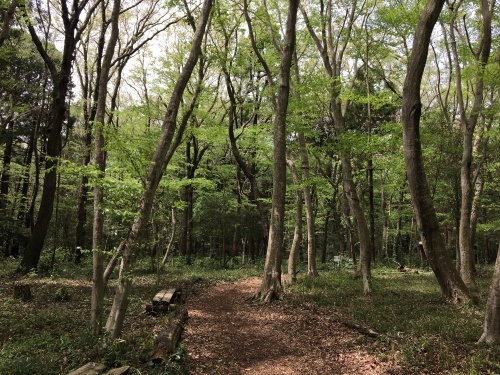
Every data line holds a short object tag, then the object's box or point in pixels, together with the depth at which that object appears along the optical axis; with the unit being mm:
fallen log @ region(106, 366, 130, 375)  4312
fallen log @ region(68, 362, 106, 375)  4246
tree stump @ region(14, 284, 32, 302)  9073
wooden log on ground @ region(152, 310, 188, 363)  5105
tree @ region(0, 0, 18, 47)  6720
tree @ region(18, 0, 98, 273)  12688
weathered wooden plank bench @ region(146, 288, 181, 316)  8773
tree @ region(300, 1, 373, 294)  11539
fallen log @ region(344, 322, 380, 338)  6455
